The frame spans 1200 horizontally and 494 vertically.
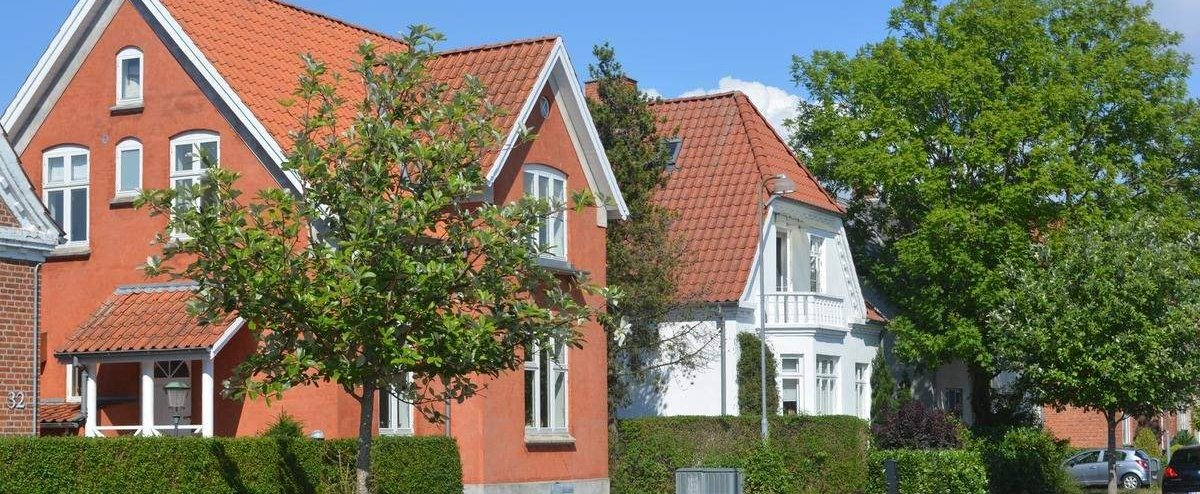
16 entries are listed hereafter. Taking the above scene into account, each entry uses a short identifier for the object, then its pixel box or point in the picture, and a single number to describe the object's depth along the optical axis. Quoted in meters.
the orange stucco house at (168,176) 25.22
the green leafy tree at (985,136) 39.56
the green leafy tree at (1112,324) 36.25
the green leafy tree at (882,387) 40.91
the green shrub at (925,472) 33.38
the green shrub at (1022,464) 41.03
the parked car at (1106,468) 49.41
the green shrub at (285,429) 22.83
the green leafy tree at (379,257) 17.73
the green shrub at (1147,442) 59.30
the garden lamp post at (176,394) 23.47
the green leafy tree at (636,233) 32.84
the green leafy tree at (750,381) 35.53
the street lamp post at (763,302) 32.50
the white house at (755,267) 36.09
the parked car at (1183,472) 38.50
